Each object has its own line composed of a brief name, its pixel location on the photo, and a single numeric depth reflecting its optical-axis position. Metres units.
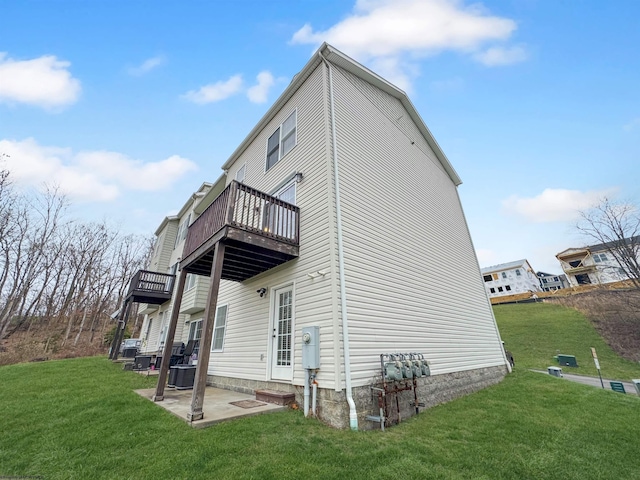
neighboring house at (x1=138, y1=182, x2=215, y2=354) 11.41
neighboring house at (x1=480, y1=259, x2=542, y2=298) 35.22
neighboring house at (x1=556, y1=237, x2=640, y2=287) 30.45
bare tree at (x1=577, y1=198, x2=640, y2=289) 15.78
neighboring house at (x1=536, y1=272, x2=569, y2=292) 38.86
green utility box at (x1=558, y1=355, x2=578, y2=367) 14.77
